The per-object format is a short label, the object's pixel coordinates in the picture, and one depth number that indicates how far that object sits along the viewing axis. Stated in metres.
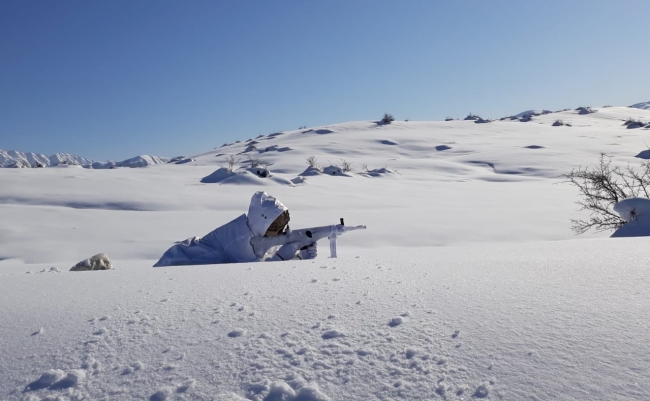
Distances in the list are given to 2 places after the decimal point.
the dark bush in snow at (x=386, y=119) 32.28
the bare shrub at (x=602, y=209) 6.07
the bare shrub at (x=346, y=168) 15.22
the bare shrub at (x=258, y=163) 16.50
